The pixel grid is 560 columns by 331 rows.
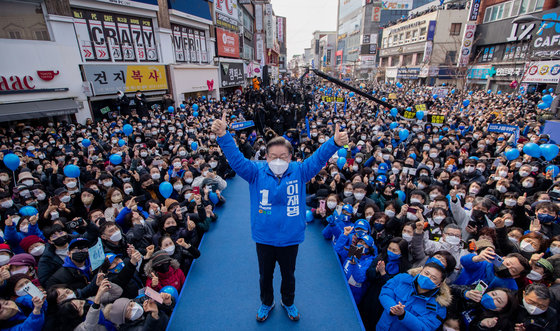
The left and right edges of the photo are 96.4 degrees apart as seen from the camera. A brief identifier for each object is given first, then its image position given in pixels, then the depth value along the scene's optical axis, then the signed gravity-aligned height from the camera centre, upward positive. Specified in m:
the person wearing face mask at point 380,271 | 2.94 -2.19
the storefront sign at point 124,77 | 12.05 +0.03
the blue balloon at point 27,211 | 4.05 -2.02
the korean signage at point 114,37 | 11.74 +2.02
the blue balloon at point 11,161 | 5.21 -1.63
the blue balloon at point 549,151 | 5.86 -1.74
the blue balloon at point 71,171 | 4.96 -1.74
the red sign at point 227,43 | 21.07 +2.89
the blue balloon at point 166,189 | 4.77 -2.00
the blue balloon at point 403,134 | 8.13 -1.82
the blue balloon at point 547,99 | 12.55 -1.26
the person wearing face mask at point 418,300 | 2.26 -2.02
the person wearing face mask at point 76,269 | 2.71 -1.99
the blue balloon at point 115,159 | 6.10 -1.86
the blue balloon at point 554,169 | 5.25 -1.93
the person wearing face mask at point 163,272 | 2.79 -2.12
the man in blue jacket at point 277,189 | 2.18 -0.94
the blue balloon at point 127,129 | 8.67 -1.68
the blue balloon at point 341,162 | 6.50 -2.15
